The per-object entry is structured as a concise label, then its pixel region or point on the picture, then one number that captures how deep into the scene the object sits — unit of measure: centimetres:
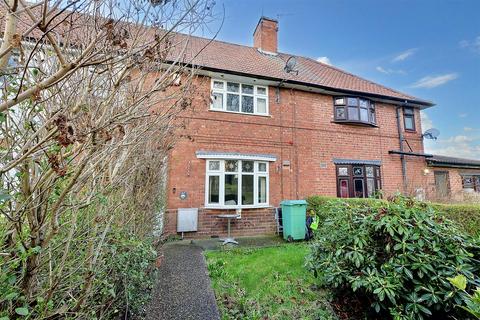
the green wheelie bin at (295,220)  817
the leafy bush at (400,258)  284
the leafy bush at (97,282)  145
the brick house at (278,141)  911
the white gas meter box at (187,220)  833
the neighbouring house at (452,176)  1239
